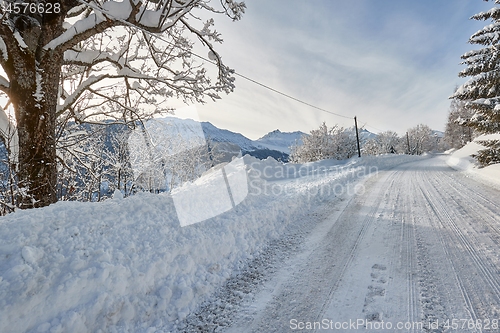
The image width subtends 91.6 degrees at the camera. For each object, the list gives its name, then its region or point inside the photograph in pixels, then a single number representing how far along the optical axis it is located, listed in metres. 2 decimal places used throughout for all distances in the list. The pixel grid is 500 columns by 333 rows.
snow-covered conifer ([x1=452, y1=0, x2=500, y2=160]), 10.97
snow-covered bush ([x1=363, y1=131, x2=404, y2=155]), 55.52
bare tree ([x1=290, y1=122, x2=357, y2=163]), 35.47
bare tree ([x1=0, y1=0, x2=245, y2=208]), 3.89
